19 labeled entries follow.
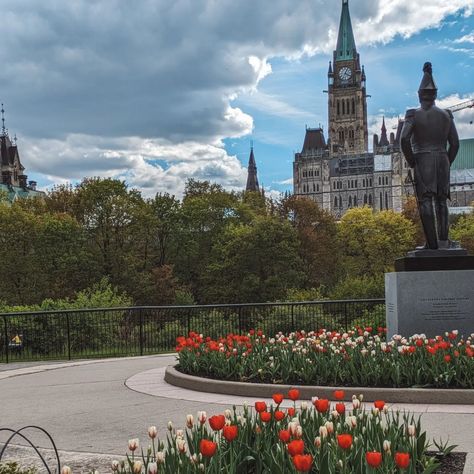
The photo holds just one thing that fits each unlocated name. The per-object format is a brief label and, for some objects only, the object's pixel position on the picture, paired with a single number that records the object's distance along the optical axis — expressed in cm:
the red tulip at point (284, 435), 452
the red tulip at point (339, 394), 590
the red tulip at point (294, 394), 589
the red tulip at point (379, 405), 529
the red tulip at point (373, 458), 383
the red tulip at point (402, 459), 385
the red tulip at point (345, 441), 419
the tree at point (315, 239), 6981
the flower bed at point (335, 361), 973
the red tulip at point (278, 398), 545
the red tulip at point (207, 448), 412
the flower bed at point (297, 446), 446
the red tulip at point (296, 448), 392
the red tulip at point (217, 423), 465
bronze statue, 1366
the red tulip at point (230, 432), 450
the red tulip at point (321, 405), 528
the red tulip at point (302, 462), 373
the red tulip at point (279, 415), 524
